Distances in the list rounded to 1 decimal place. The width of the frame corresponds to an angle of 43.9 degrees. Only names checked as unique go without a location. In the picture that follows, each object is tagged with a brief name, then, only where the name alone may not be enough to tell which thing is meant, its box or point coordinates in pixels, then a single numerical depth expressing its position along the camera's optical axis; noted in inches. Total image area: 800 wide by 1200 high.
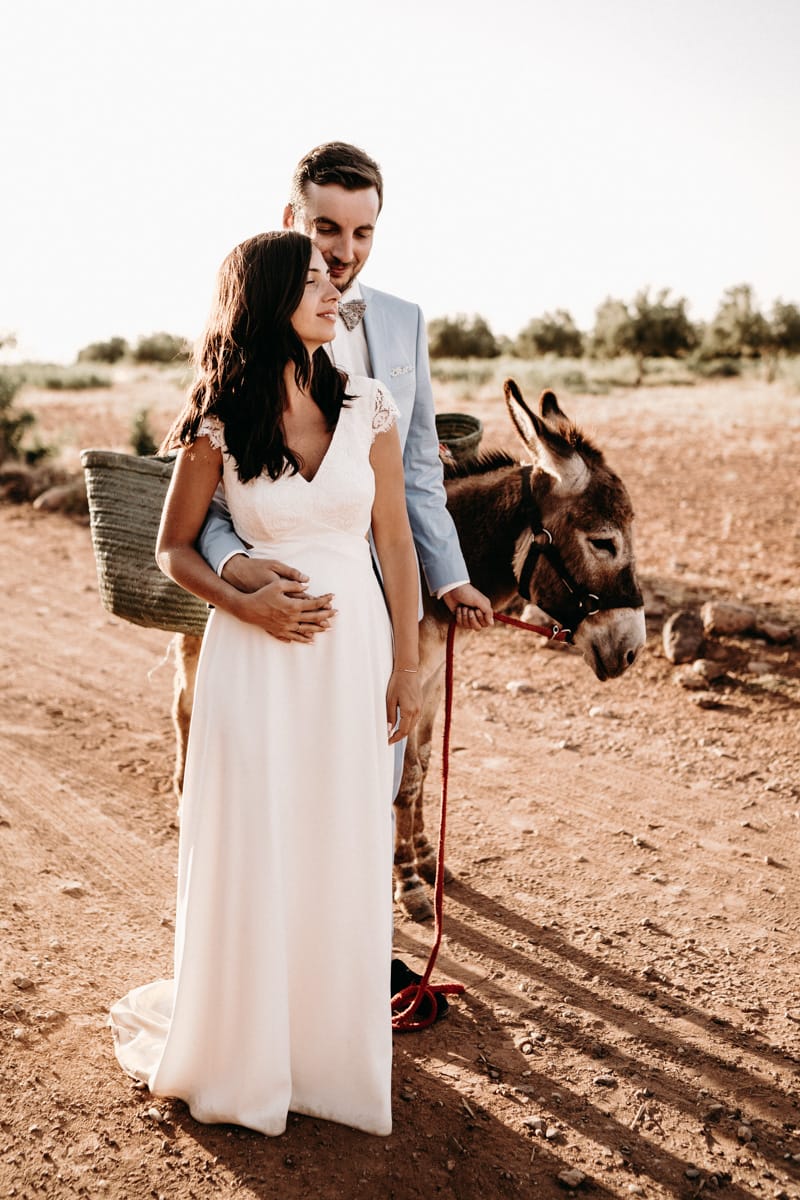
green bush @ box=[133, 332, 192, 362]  2176.4
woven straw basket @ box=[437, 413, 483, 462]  182.2
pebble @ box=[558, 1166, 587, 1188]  109.1
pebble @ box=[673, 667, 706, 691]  261.1
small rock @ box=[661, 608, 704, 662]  274.1
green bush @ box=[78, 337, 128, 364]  2388.0
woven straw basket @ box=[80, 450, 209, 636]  161.9
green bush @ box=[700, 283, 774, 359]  1919.3
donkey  159.9
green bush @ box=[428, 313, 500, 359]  2150.6
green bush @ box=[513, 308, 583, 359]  2397.9
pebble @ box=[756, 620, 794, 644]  281.1
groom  123.0
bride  105.5
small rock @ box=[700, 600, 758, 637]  283.9
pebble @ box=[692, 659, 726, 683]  262.2
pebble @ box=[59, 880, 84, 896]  168.1
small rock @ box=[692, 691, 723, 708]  251.3
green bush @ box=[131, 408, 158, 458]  587.8
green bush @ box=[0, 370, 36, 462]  593.9
